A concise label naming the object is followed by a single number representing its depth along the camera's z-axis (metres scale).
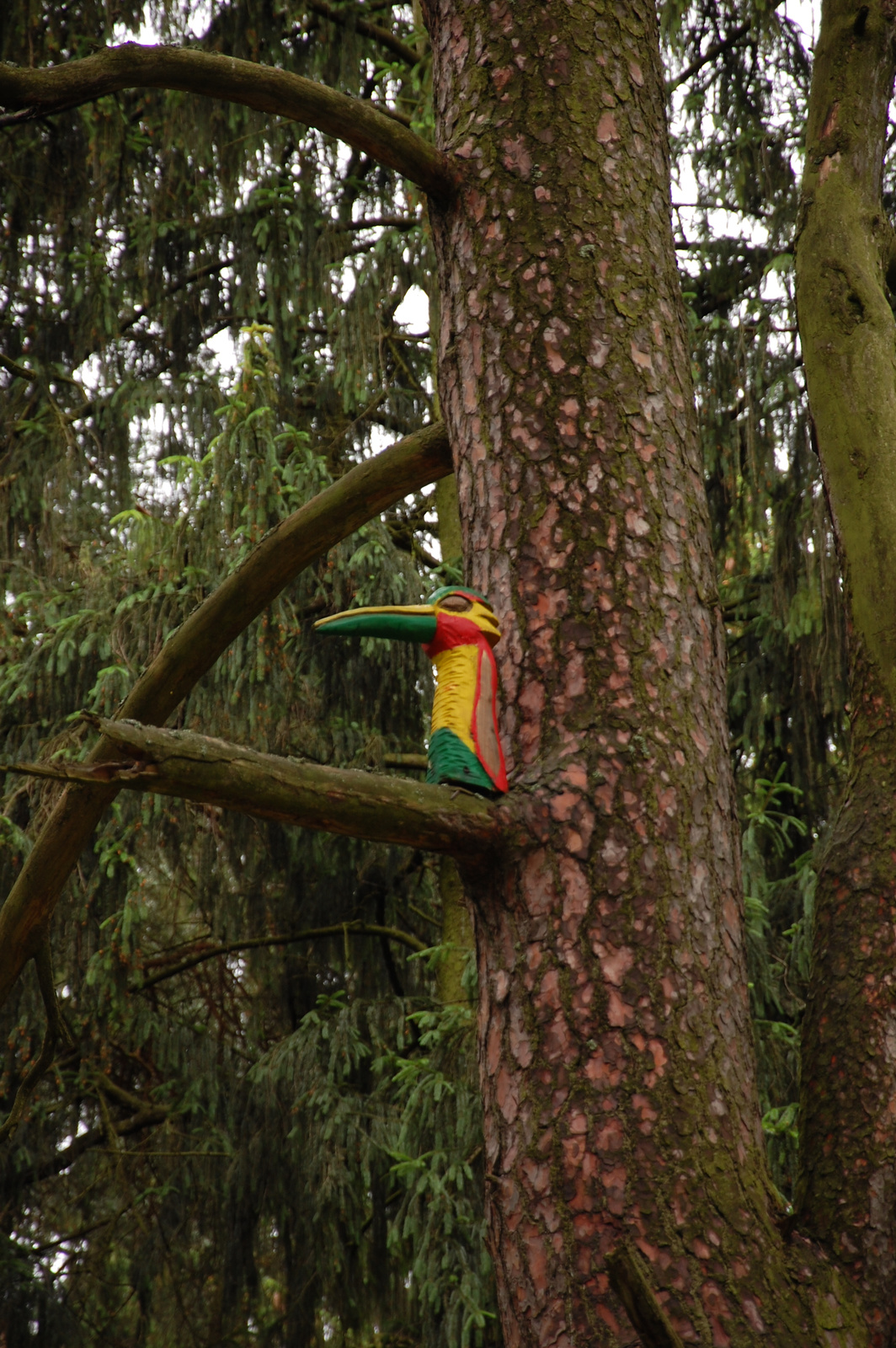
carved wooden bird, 6.65
